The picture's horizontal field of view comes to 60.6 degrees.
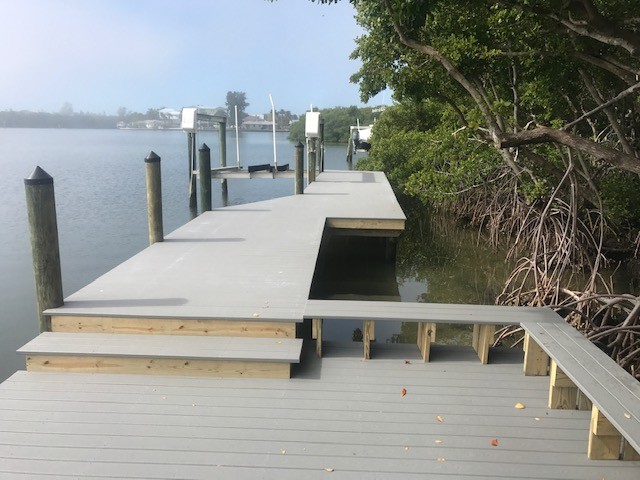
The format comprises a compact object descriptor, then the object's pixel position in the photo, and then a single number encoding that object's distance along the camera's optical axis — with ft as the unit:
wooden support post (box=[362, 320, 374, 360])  11.69
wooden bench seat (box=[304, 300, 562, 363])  11.58
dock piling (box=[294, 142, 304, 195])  34.47
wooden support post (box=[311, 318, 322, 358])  11.73
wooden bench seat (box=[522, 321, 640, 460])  7.81
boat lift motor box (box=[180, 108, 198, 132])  46.26
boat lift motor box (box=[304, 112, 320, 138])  42.52
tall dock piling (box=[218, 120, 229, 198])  61.57
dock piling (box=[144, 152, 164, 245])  19.50
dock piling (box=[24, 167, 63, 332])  12.09
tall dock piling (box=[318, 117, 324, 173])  53.21
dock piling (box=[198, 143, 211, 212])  27.94
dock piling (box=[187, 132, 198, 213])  47.32
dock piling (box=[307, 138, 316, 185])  42.19
